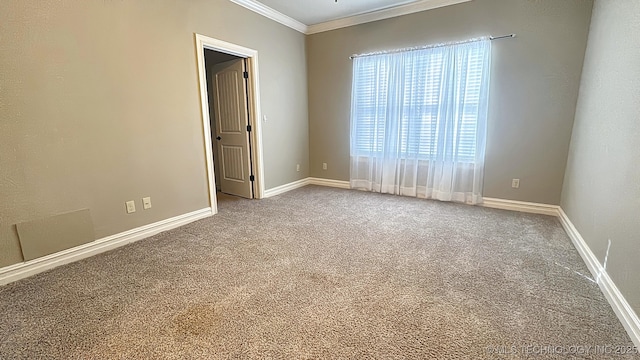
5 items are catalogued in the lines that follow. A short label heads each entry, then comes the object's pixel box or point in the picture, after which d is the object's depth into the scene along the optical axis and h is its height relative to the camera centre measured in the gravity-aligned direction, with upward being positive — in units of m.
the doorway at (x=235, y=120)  3.85 +0.07
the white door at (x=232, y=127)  3.97 -0.03
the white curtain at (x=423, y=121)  3.52 +0.03
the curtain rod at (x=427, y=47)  3.29 +1.02
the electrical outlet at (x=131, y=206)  2.66 -0.78
